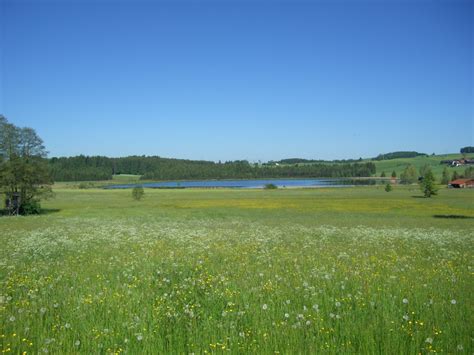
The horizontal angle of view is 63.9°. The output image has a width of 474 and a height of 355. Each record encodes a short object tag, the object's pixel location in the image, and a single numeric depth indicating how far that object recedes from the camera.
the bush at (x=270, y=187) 148.18
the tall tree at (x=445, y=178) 169.12
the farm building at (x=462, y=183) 136.75
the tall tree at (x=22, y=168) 50.75
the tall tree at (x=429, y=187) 90.58
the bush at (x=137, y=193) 89.06
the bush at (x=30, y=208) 52.00
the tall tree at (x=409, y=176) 181.44
